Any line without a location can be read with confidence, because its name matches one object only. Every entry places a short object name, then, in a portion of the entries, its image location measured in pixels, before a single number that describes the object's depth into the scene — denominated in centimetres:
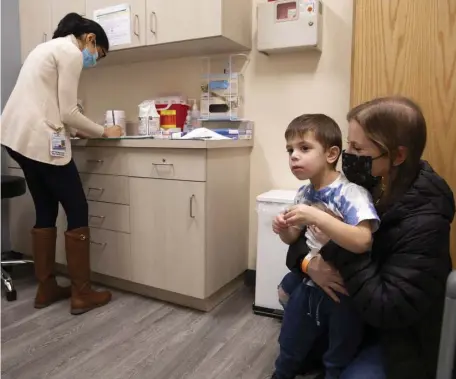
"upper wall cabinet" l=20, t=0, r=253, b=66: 181
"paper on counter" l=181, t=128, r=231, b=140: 176
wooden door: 131
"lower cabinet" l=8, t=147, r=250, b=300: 175
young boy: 96
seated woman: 89
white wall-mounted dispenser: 178
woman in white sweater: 169
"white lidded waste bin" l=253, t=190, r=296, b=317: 172
